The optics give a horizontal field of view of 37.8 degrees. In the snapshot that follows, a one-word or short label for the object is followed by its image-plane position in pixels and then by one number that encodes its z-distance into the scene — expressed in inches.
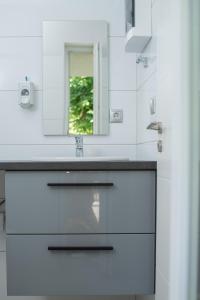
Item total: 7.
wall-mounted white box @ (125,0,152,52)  54.0
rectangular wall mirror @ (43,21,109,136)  71.9
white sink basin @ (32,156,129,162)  57.0
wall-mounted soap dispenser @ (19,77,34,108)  70.4
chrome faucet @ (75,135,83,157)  68.7
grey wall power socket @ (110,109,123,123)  72.7
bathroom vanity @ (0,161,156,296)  47.1
